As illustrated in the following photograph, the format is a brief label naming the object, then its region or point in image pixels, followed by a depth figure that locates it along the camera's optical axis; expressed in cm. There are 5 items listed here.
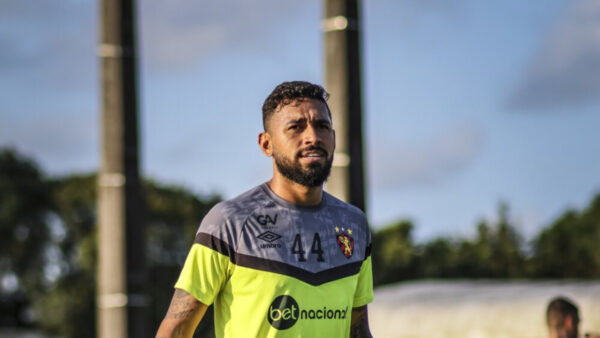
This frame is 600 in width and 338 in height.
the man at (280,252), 695
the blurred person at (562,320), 1337
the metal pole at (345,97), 1345
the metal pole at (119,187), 1644
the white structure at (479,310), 1733
